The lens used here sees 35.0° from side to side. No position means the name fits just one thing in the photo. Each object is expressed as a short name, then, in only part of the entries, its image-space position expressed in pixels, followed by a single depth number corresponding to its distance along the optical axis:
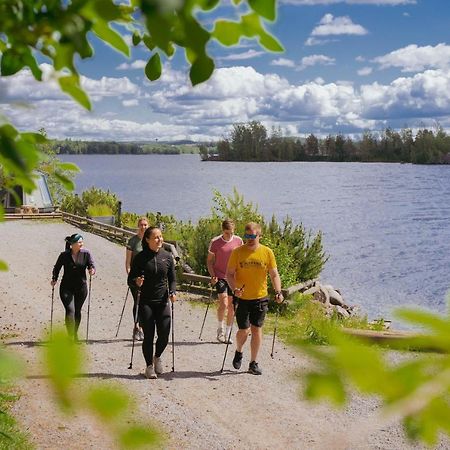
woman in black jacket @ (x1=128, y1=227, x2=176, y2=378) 9.66
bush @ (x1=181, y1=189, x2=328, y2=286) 19.34
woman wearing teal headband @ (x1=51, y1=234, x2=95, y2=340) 11.30
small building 35.78
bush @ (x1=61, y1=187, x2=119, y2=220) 36.78
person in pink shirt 11.50
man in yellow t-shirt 9.63
